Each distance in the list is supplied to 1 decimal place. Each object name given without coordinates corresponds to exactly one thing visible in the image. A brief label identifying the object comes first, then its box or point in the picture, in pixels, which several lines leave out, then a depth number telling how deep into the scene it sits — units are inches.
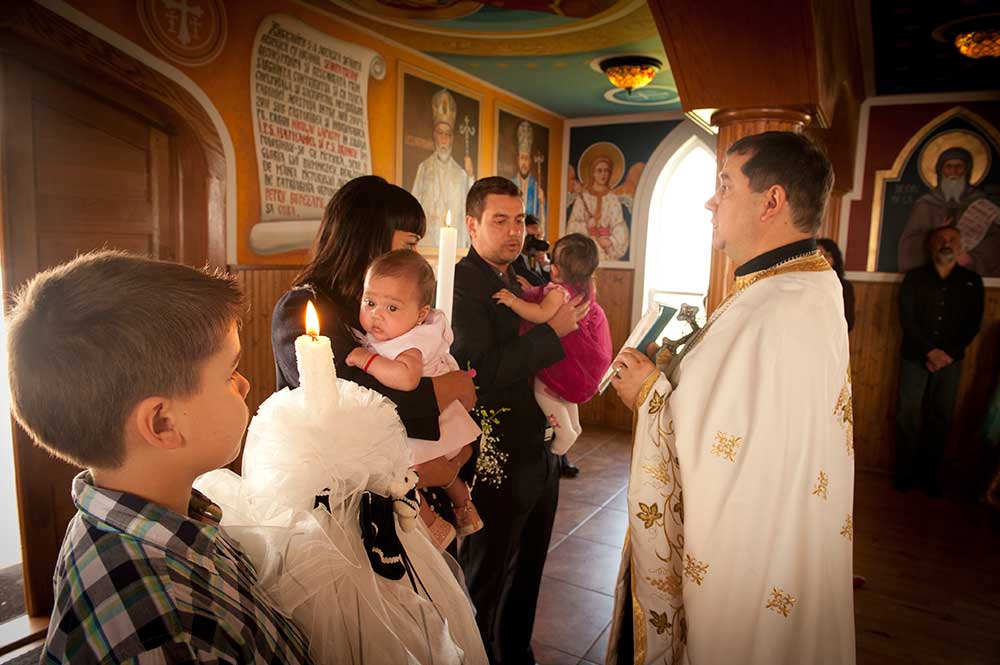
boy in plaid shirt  25.1
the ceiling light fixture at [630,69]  182.7
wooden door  100.6
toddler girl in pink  91.0
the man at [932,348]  189.0
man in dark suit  77.4
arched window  252.8
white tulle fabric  32.1
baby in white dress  52.3
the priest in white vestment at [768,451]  58.4
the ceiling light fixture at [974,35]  141.4
